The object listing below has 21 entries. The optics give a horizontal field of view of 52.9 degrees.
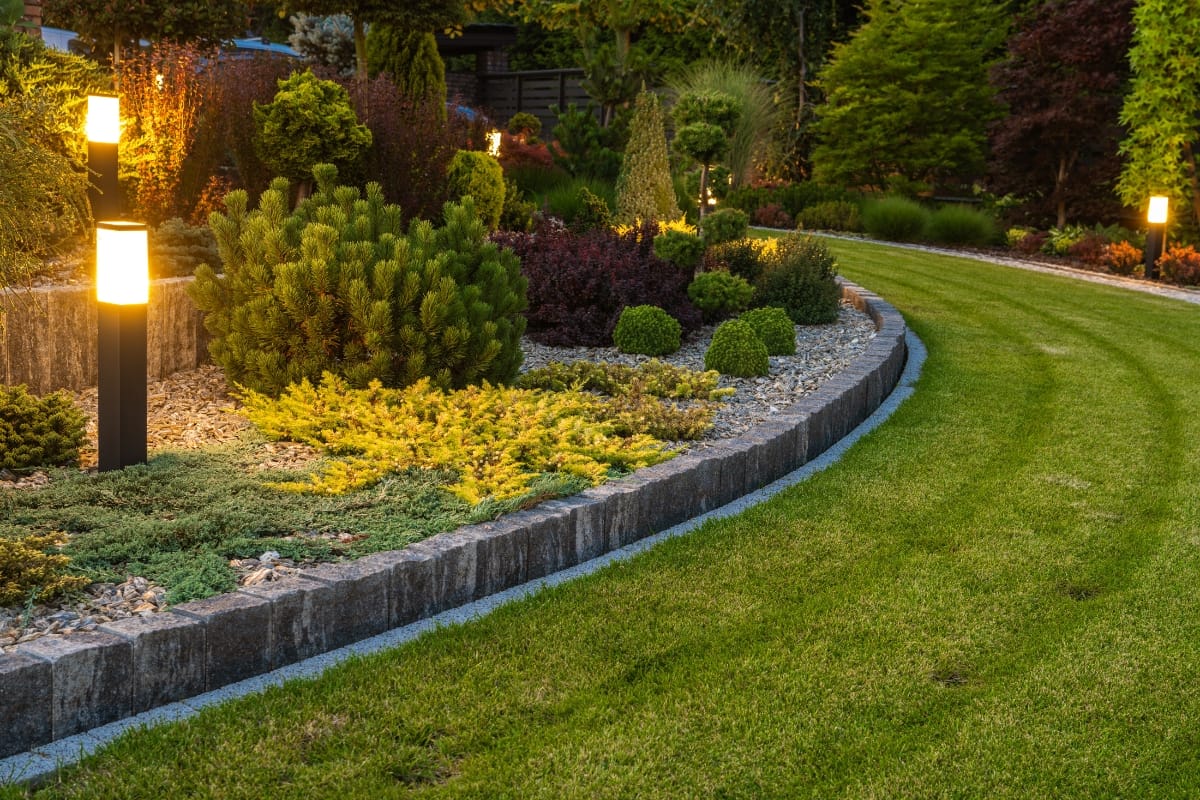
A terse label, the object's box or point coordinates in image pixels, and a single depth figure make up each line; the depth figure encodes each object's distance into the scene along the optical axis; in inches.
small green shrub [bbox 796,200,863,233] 804.0
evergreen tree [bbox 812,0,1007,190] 884.6
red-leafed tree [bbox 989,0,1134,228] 721.0
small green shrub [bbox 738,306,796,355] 326.0
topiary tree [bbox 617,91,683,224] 479.8
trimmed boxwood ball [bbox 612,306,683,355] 318.0
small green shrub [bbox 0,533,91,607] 134.9
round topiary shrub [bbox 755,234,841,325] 384.4
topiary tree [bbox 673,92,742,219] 442.6
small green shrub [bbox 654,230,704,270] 360.5
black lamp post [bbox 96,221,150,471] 182.4
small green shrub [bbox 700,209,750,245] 397.4
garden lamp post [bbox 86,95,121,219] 211.5
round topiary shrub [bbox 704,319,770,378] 295.6
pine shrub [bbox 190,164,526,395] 229.0
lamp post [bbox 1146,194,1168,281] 588.2
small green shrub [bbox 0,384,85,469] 187.9
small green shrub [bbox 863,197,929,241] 739.4
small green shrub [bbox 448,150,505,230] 440.1
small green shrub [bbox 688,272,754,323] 359.3
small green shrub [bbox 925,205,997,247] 729.6
